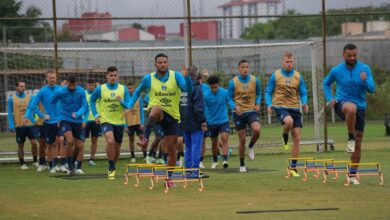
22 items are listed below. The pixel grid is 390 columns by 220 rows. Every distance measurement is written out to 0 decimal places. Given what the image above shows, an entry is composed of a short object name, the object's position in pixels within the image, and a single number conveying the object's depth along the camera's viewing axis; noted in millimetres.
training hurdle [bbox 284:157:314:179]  18438
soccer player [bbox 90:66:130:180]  19469
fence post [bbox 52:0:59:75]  25044
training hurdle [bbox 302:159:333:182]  17844
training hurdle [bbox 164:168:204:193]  16406
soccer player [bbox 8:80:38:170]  24953
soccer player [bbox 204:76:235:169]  23234
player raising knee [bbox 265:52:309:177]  18844
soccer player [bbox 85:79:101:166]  25297
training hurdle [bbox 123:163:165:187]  16731
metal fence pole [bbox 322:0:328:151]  26892
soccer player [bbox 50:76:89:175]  21391
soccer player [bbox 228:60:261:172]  20688
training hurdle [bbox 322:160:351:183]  17278
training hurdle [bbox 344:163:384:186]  16541
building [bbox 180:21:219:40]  79669
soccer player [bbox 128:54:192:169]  17109
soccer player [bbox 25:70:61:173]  22422
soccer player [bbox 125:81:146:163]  26500
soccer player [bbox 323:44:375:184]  16484
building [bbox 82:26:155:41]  52456
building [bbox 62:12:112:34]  46497
